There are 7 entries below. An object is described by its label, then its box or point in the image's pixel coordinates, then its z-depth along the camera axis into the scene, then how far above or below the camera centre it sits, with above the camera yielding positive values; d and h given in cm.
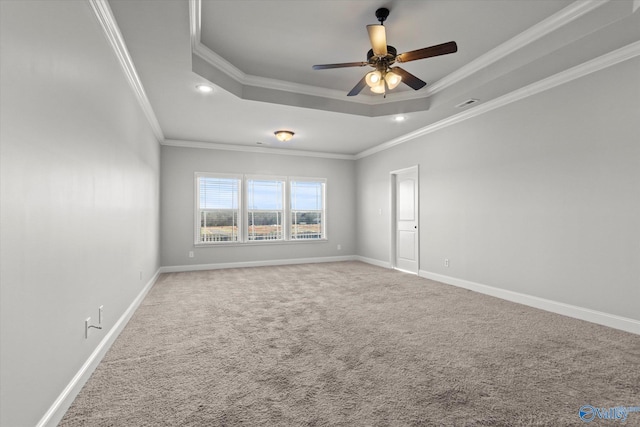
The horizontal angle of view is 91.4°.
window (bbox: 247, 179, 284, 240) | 707 +17
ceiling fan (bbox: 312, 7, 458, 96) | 274 +146
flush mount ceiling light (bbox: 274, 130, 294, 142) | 557 +146
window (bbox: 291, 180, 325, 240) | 747 +15
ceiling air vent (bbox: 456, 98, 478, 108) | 422 +156
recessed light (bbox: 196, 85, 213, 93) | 376 +157
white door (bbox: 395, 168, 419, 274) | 596 -10
